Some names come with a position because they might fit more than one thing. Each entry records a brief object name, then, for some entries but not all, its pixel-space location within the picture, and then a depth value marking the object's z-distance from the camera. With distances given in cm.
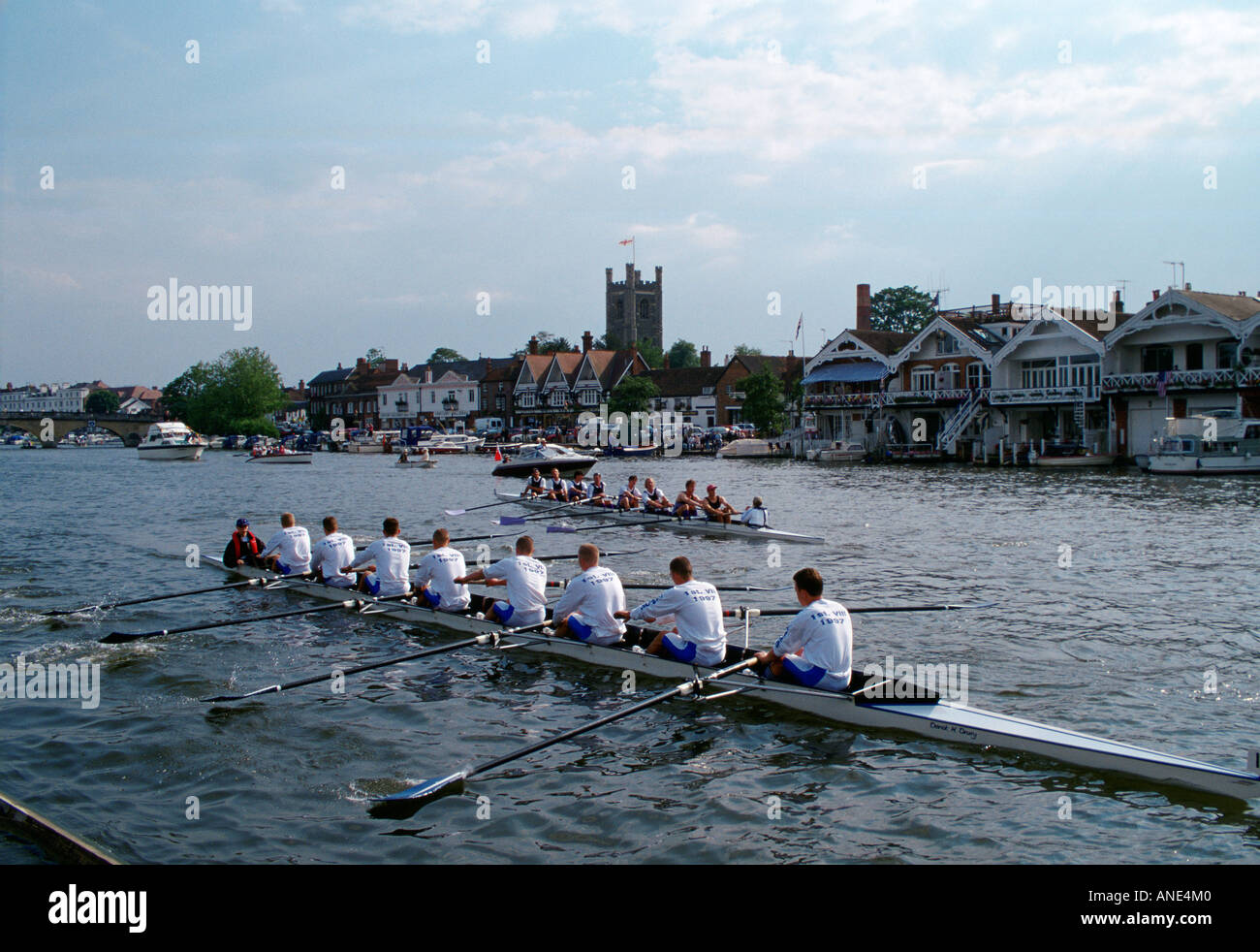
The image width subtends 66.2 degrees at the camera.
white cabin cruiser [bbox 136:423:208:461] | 8356
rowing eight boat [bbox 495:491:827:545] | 2539
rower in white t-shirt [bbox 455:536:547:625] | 1341
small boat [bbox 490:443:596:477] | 5666
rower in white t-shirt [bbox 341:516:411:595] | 1576
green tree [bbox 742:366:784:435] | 8206
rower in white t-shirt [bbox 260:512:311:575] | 1845
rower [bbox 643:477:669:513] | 2827
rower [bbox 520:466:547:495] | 3491
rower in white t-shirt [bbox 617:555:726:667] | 1109
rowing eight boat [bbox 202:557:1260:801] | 827
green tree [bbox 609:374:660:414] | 9300
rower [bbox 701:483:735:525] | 2639
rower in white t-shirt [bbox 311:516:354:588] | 1695
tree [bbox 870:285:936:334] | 11312
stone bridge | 12338
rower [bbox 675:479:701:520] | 2712
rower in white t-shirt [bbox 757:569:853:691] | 989
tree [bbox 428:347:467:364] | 18550
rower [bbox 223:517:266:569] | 1994
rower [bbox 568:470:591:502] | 3253
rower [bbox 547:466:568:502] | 3341
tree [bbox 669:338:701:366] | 14375
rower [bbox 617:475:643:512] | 2967
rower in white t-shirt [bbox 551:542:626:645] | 1238
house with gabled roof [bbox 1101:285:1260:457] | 4781
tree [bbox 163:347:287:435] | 11412
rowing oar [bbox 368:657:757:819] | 843
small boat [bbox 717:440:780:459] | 7431
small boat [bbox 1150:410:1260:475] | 4462
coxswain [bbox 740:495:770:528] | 2552
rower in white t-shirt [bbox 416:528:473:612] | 1469
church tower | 14438
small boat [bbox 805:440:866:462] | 6631
